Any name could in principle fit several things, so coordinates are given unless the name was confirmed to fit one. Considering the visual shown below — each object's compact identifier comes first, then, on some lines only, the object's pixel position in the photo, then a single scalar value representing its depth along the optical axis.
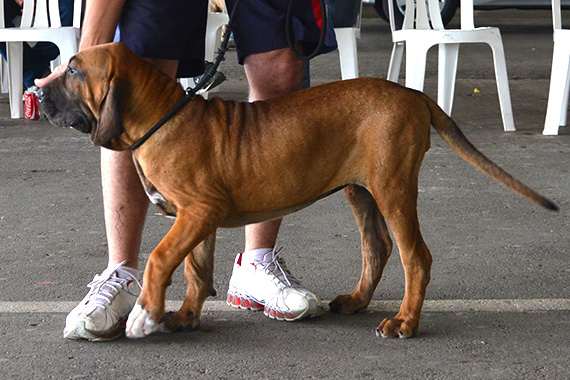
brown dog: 4.70
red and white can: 12.95
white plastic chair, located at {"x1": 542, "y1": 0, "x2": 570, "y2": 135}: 11.45
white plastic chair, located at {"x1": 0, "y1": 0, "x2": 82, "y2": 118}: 13.04
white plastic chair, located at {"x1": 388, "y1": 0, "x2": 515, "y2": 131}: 12.02
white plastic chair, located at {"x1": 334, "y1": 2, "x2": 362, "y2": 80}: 13.09
